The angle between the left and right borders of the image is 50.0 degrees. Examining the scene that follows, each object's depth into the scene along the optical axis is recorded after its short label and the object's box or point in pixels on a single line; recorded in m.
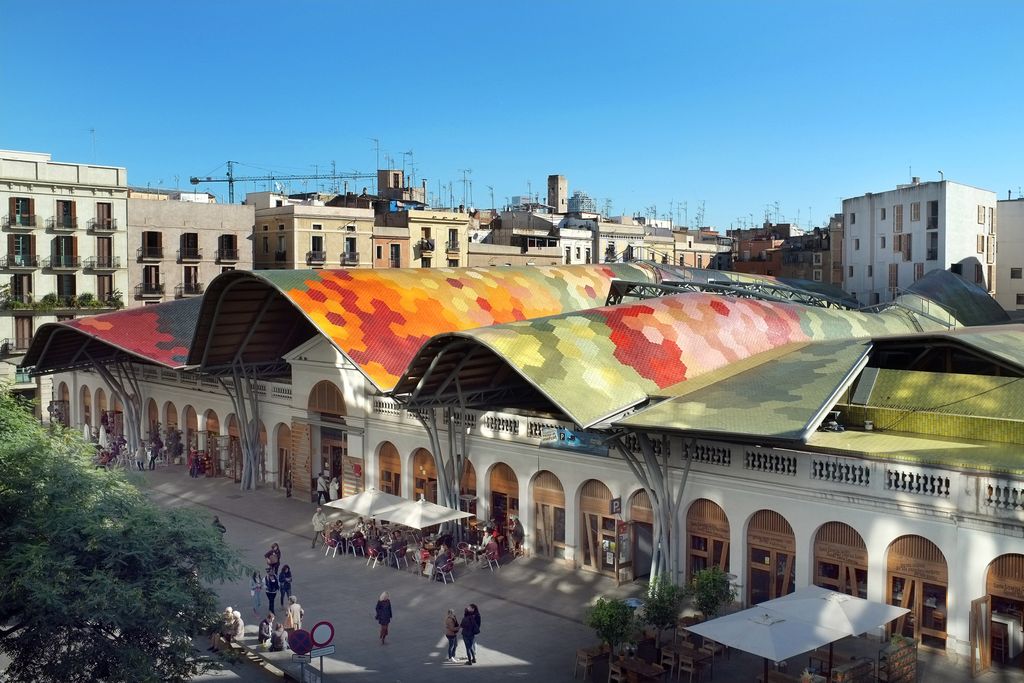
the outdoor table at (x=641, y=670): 25.64
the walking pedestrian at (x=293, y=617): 29.56
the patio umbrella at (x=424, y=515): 36.38
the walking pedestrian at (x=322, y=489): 46.27
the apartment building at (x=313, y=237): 87.75
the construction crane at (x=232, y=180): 124.43
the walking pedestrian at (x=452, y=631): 27.92
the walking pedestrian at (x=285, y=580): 33.22
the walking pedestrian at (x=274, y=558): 34.50
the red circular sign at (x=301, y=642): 26.12
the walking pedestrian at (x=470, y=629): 27.73
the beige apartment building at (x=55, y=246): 77.25
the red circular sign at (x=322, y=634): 26.08
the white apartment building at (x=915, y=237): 75.81
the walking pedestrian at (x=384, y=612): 29.40
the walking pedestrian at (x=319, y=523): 41.09
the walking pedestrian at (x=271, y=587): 32.47
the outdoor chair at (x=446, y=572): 35.69
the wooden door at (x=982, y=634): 25.73
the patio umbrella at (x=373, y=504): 37.59
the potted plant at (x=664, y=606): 26.69
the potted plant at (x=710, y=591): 27.84
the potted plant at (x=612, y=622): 25.86
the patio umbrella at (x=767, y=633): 22.48
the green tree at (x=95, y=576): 21.47
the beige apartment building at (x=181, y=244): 83.56
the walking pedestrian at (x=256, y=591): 33.16
